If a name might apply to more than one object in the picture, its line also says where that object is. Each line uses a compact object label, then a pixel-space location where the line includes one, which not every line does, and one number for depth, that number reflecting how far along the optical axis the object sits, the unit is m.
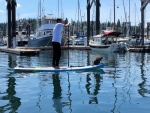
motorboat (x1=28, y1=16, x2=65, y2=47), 54.78
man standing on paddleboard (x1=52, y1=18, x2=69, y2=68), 13.09
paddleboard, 13.22
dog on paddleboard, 14.39
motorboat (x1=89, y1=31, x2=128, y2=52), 39.56
